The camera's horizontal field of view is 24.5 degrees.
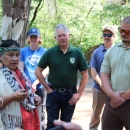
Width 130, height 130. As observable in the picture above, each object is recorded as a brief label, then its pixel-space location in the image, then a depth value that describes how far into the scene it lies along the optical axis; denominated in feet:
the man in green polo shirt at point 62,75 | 13.96
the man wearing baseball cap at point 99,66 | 16.06
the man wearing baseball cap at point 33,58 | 16.03
